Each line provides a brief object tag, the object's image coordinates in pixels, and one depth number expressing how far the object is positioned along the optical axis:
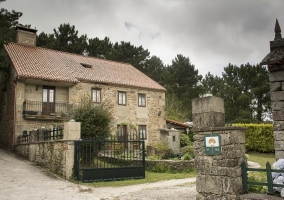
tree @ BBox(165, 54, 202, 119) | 40.47
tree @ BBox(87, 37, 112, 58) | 36.28
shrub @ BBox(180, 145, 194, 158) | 17.57
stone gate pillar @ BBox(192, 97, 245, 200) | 5.98
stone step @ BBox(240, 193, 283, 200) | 5.31
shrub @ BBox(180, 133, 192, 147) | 22.84
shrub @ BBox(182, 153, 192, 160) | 14.87
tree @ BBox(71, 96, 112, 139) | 13.01
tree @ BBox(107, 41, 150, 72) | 36.78
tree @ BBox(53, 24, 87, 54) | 34.03
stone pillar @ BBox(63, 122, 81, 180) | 10.53
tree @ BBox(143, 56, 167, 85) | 40.88
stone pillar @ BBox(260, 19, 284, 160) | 7.48
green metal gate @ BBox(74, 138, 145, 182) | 10.44
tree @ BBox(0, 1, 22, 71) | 16.71
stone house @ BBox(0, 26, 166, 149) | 18.97
